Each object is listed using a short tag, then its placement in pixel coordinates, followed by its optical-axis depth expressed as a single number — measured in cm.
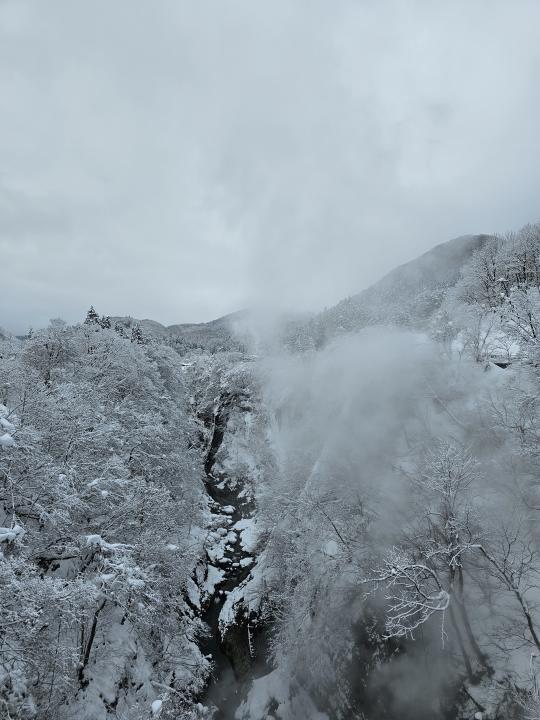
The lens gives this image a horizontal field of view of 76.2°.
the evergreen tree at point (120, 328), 7163
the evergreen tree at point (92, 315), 7109
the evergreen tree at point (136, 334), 6939
